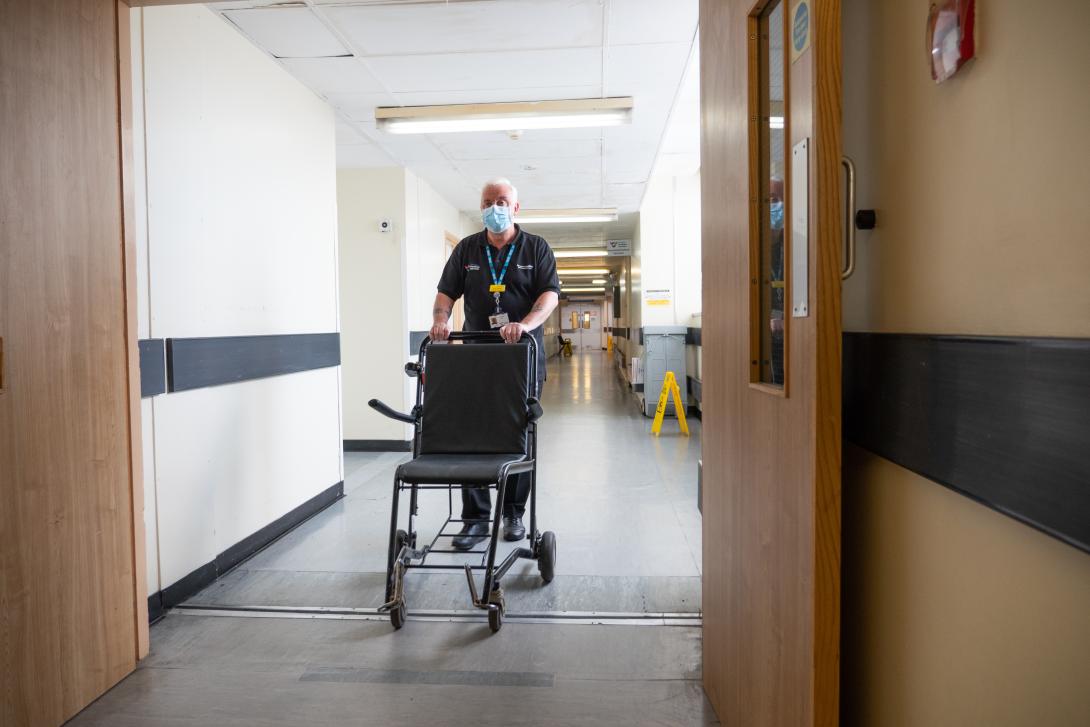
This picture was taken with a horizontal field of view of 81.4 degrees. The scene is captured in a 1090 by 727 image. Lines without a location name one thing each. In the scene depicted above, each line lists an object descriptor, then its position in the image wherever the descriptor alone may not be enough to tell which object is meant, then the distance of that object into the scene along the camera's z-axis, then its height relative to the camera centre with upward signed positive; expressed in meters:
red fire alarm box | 0.83 +0.40
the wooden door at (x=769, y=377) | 1.02 -0.08
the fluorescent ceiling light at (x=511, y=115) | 4.16 +1.48
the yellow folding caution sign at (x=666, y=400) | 6.24 -0.67
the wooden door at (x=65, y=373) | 1.56 -0.08
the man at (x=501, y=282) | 3.04 +0.28
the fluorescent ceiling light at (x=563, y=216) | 8.23 +1.62
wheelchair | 2.54 -0.29
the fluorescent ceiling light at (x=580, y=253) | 13.05 +1.76
